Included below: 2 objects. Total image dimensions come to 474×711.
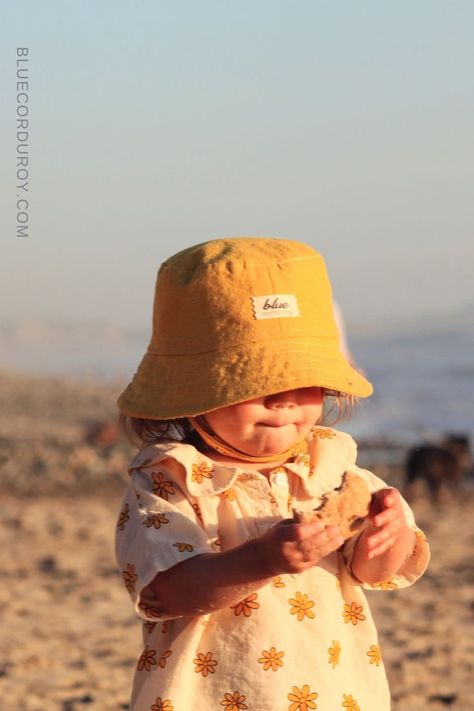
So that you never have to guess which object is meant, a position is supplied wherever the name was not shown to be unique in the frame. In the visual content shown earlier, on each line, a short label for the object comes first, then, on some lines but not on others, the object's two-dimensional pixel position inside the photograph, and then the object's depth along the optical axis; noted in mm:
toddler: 3878
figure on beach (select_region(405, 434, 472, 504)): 17049
